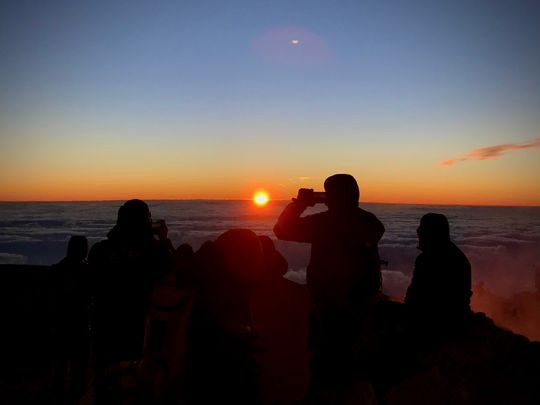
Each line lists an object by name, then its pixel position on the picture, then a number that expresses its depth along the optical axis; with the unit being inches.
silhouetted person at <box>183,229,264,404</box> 78.7
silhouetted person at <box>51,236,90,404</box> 169.8
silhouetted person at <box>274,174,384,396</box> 127.3
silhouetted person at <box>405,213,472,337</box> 157.8
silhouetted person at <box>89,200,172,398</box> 105.3
